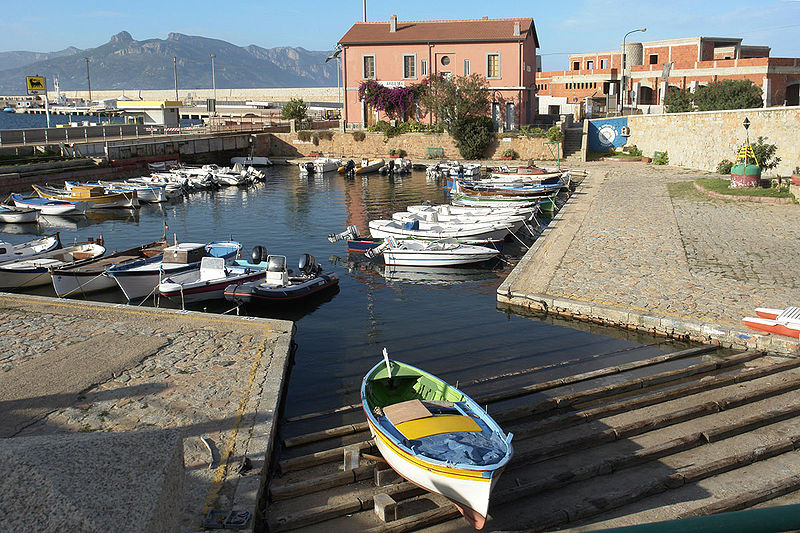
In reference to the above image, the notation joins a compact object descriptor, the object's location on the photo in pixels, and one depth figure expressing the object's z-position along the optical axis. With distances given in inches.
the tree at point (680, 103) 2220.7
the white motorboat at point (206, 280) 764.6
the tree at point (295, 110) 2726.4
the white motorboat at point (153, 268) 786.8
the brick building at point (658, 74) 2271.2
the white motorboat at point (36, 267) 841.5
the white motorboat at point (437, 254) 938.1
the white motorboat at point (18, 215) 1390.3
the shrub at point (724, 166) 1533.0
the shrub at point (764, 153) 1336.1
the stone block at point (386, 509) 341.1
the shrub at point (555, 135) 2153.1
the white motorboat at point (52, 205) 1482.5
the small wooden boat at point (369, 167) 2206.0
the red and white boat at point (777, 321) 565.9
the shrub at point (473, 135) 2214.6
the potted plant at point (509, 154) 2219.5
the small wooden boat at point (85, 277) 807.7
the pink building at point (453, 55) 2348.7
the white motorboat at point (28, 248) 894.9
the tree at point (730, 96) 2034.9
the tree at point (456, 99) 2218.3
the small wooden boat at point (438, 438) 325.7
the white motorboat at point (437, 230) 1023.6
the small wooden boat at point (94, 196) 1555.1
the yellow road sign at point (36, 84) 2632.9
